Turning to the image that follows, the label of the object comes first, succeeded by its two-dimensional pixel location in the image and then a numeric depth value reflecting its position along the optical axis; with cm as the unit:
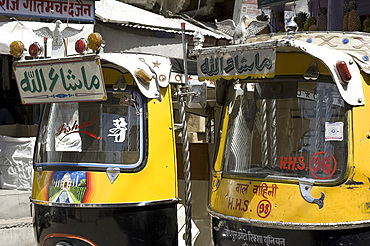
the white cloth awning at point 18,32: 812
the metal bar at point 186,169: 496
